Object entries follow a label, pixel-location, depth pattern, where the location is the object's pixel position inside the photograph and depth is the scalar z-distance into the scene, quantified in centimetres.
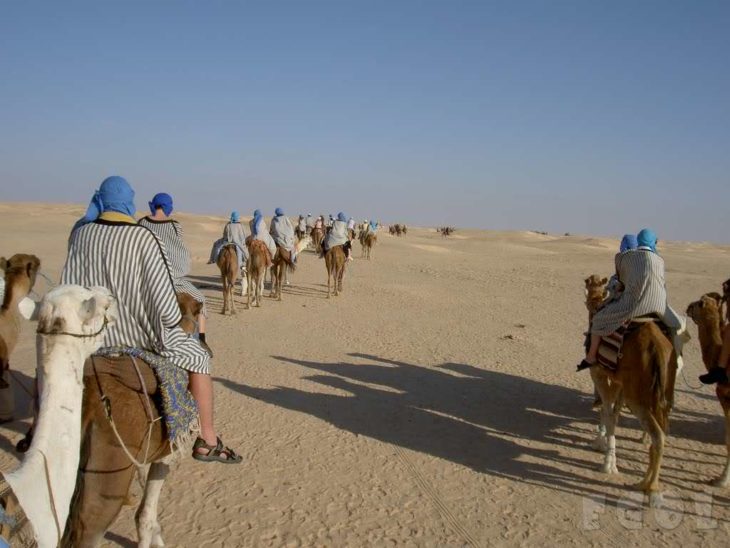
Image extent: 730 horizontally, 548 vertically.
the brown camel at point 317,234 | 3077
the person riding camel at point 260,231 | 1428
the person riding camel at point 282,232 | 1560
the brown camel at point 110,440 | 258
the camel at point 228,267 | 1300
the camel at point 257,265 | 1389
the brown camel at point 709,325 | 595
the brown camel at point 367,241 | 3080
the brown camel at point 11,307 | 465
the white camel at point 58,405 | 218
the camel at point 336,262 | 1688
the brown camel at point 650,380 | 494
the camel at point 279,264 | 1555
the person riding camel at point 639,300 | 540
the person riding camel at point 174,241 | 548
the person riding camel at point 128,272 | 313
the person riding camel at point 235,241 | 1315
